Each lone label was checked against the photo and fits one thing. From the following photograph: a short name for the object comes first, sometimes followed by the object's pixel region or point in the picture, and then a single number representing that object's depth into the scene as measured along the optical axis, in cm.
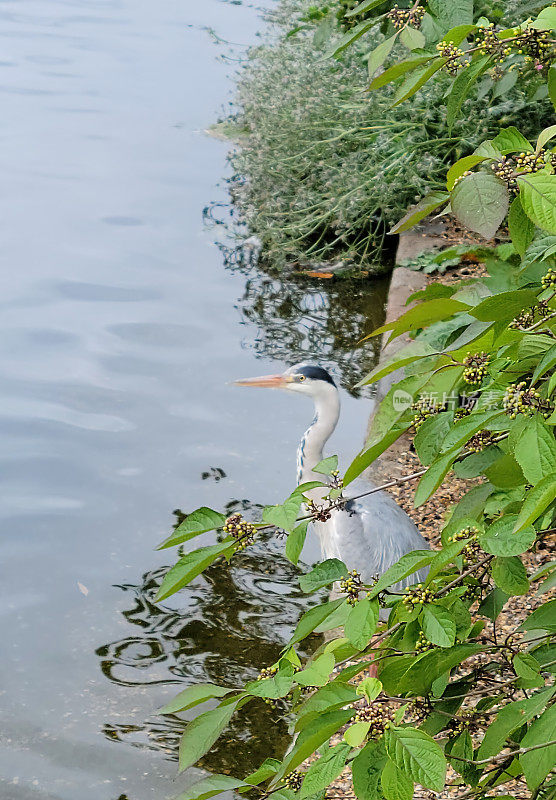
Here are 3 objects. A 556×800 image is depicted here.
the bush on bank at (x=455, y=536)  207
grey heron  663
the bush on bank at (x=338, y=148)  1170
